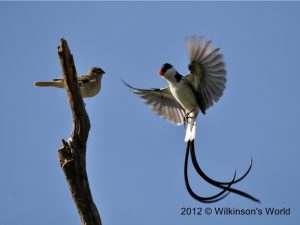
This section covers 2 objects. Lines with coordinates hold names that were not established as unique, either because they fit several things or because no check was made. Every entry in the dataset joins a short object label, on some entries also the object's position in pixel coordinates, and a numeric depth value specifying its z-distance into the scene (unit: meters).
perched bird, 11.88
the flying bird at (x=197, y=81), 10.75
